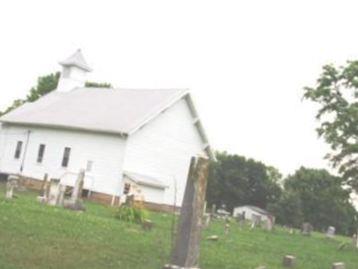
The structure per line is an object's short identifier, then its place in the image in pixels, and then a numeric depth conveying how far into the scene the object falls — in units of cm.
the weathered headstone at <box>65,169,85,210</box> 2688
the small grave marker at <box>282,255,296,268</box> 1902
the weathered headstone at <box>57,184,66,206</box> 2727
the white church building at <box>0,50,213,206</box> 4306
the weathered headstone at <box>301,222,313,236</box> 4172
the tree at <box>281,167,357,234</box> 9394
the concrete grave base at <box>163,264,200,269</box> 1096
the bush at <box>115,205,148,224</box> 2536
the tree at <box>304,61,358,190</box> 3591
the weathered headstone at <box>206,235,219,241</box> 2312
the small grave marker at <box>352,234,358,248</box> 3913
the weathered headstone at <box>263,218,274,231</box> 4000
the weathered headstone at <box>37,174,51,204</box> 2761
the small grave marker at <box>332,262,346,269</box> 1673
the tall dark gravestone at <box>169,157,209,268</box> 1105
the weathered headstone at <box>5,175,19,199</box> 2672
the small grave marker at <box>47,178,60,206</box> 2736
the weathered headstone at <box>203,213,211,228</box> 2988
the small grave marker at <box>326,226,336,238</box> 4552
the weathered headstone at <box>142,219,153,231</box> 2255
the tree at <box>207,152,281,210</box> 9360
